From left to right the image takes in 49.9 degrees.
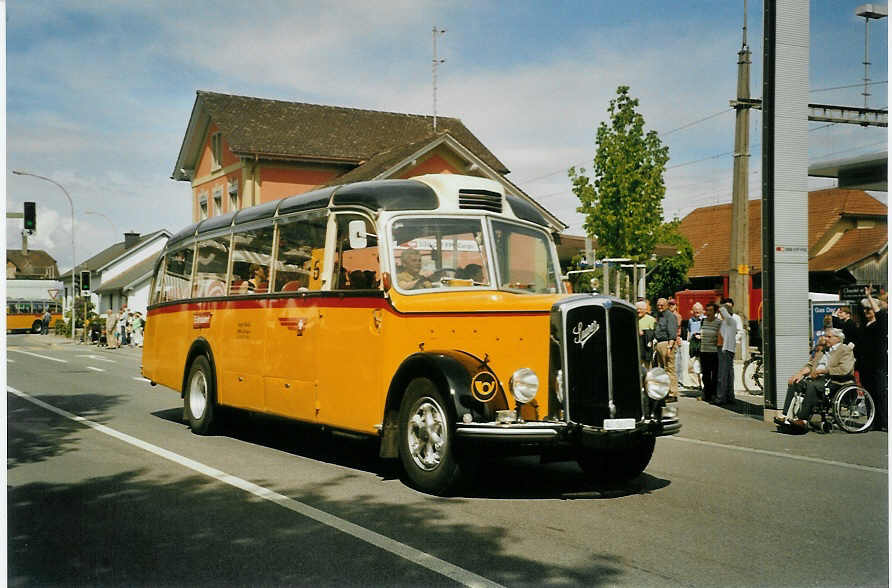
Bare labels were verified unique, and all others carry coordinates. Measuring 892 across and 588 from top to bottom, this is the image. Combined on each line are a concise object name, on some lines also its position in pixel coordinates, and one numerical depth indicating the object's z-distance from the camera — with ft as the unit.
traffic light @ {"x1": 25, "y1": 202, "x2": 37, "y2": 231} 74.02
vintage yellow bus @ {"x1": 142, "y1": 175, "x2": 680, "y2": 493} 24.80
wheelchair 42.09
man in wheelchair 42.26
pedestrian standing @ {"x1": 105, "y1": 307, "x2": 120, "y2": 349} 145.28
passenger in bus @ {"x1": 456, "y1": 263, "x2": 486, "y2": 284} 28.60
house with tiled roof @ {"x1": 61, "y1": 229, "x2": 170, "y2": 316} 226.99
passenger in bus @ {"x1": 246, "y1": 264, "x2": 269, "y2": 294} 35.24
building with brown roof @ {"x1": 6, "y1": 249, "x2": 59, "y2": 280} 399.85
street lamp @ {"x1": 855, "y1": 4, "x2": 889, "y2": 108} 39.63
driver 28.17
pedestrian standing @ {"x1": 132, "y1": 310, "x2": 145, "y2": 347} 145.69
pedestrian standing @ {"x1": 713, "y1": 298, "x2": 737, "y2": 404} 54.70
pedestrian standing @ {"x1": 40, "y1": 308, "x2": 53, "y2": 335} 226.85
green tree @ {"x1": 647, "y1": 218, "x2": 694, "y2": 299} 130.55
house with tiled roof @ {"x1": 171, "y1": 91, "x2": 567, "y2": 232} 114.11
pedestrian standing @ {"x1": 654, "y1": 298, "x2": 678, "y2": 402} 57.21
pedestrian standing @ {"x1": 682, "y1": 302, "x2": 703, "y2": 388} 64.69
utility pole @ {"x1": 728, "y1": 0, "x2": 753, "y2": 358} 78.18
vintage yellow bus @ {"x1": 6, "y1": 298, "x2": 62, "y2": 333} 227.81
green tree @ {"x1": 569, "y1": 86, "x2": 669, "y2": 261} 96.45
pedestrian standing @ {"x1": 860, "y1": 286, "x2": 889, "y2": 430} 43.29
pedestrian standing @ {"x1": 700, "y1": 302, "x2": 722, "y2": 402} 55.36
